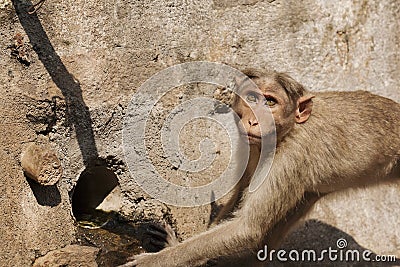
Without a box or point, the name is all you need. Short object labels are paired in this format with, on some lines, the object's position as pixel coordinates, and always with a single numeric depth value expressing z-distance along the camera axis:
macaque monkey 7.04
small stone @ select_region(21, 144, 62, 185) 6.87
